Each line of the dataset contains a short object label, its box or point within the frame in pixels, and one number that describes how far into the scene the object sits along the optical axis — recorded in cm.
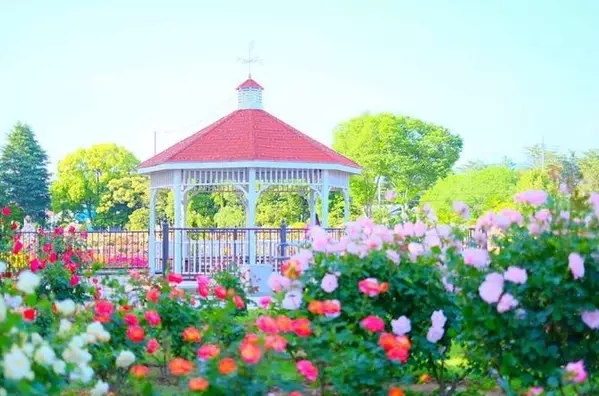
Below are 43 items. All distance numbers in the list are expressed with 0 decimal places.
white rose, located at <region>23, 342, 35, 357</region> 287
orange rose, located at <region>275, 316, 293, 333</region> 362
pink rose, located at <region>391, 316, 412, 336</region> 457
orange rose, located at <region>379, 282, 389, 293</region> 438
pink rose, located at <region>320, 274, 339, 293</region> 464
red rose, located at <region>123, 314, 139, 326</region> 476
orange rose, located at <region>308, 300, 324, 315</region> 393
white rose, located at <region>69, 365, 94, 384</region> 318
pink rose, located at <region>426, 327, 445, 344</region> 478
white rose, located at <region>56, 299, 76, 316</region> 347
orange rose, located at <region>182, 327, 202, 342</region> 378
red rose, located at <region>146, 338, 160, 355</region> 459
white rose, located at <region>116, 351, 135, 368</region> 364
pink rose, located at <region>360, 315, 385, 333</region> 394
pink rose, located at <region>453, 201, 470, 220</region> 504
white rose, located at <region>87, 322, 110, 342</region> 349
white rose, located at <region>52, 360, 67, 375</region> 297
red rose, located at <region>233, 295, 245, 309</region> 444
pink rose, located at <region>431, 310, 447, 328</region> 478
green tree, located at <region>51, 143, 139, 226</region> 5181
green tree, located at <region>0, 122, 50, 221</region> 3856
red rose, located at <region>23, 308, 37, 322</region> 420
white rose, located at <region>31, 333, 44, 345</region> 311
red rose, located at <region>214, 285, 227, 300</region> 507
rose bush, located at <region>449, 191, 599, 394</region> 402
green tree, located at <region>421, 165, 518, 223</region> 4169
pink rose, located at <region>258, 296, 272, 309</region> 501
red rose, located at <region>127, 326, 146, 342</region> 423
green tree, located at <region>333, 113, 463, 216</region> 4731
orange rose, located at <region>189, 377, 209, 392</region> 314
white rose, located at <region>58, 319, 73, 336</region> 357
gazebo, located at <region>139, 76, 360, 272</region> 1594
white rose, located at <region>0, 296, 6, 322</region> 285
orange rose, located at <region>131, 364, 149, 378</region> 352
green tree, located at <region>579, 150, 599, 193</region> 4025
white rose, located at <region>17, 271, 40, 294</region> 312
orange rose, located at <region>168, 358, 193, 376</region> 327
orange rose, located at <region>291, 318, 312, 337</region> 371
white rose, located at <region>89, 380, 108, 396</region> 325
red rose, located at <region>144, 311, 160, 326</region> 479
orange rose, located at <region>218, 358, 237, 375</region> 318
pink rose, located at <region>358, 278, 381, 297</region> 434
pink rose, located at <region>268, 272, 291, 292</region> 473
